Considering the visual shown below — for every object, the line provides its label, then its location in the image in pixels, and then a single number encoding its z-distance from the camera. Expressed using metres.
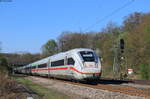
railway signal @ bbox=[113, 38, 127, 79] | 37.92
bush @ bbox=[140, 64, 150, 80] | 36.34
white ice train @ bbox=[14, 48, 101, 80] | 21.25
